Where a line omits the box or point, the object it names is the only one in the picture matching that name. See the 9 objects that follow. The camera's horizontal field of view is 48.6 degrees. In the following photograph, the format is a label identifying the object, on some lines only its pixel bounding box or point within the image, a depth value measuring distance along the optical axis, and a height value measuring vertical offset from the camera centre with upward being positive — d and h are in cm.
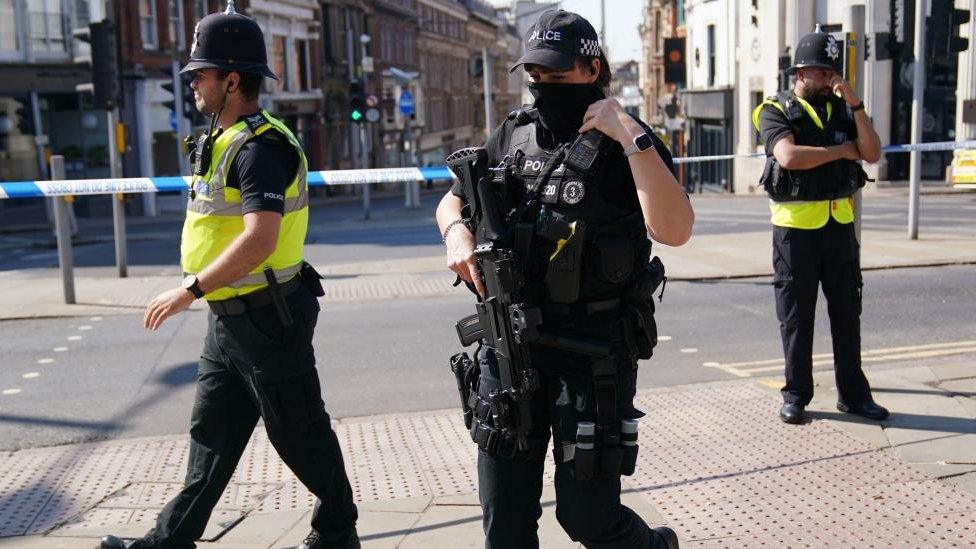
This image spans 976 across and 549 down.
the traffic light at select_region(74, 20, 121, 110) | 1655 +130
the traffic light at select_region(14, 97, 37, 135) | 2627 +89
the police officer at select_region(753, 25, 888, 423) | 580 -40
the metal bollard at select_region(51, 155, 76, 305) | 1140 -104
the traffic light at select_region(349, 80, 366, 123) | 2811 +110
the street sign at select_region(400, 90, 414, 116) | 3334 +122
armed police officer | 329 -47
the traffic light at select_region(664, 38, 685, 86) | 3878 +273
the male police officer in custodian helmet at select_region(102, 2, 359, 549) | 404 -57
